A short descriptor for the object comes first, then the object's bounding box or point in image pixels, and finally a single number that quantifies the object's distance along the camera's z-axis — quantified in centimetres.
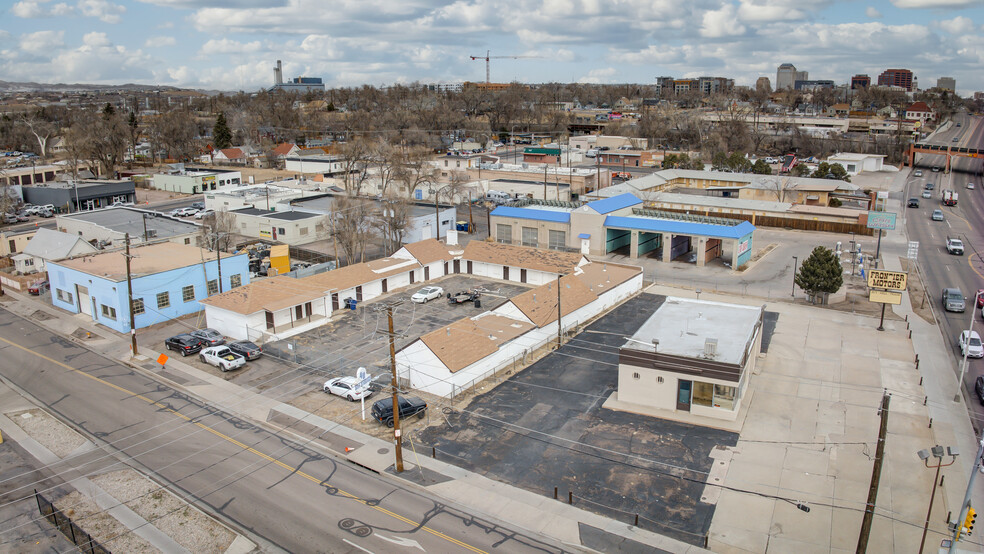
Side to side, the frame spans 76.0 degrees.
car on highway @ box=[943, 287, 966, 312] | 4003
